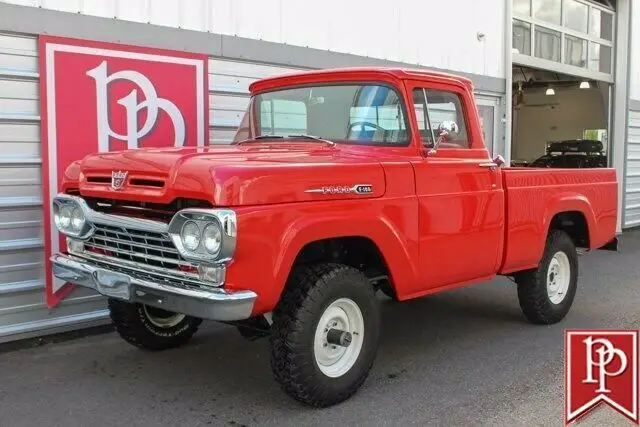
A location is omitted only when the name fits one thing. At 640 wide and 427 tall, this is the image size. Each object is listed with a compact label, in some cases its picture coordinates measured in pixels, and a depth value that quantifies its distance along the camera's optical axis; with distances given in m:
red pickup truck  3.66
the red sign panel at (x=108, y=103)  5.64
